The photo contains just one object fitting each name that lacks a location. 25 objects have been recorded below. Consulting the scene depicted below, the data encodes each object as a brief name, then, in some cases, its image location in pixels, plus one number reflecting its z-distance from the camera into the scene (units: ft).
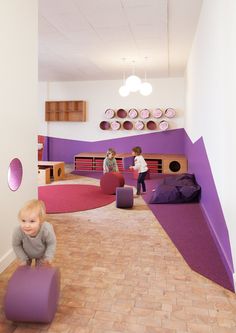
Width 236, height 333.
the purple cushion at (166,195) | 15.74
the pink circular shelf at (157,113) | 27.78
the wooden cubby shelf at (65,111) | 29.43
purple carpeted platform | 8.39
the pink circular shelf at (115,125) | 28.71
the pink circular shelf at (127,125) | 28.66
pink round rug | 14.83
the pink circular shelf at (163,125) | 27.68
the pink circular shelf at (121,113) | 28.74
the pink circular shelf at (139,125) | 28.17
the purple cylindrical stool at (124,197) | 14.83
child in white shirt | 17.78
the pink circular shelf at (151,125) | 28.12
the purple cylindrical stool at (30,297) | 5.71
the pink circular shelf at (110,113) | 28.71
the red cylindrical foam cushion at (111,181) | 17.67
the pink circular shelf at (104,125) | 29.22
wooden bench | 22.59
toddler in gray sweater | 6.15
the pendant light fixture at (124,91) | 20.56
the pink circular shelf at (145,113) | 27.99
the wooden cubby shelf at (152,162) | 25.57
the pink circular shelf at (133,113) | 28.17
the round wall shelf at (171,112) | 27.58
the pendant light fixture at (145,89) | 20.12
